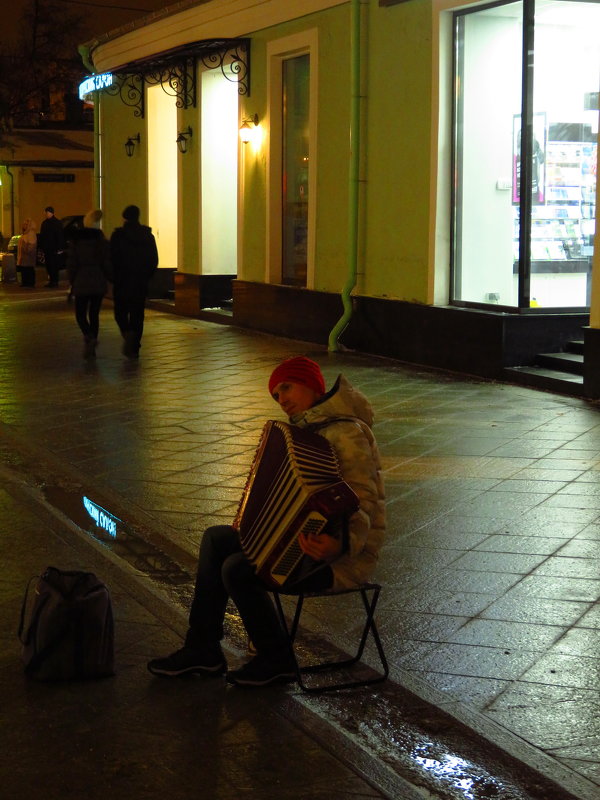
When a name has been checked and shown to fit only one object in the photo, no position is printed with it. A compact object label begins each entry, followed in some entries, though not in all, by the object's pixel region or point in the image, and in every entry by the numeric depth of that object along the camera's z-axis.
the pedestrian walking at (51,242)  27.12
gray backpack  4.48
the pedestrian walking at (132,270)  14.15
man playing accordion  4.23
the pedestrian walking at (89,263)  14.29
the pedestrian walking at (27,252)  27.50
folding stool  4.38
